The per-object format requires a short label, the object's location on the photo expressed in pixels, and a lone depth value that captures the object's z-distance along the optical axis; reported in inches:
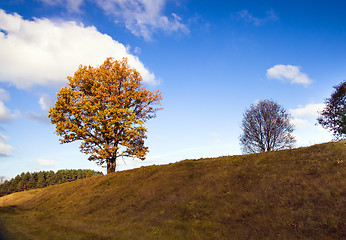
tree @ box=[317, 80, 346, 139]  1239.2
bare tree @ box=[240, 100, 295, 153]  1432.1
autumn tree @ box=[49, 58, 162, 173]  1130.0
